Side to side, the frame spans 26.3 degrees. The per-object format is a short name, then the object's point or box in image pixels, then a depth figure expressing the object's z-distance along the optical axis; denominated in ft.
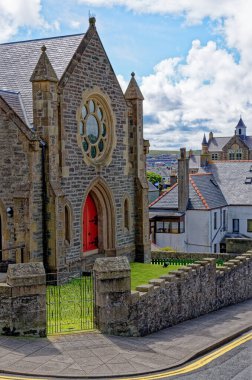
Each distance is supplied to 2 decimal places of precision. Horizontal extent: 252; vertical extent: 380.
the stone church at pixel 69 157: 67.36
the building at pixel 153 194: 203.91
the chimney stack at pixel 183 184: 151.11
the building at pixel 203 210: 149.28
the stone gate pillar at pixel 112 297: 44.62
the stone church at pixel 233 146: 361.30
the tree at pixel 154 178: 376.52
